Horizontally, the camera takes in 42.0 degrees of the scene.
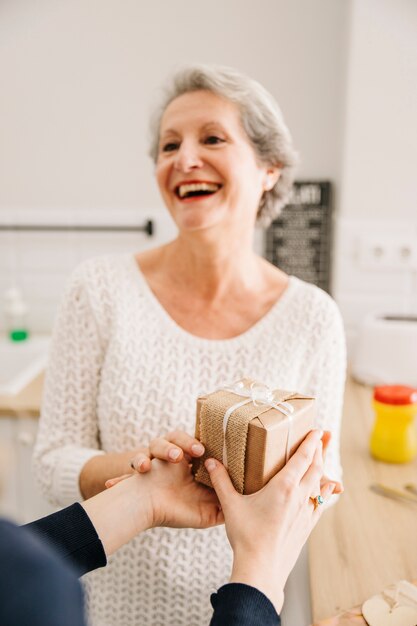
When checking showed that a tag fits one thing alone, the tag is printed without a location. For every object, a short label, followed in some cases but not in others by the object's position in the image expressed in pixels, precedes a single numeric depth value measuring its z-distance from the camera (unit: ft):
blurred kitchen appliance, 4.93
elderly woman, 3.15
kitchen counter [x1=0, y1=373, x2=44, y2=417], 4.66
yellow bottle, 3.67
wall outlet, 5.40
